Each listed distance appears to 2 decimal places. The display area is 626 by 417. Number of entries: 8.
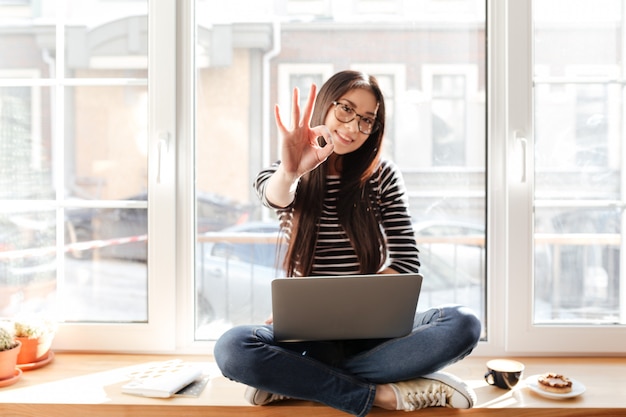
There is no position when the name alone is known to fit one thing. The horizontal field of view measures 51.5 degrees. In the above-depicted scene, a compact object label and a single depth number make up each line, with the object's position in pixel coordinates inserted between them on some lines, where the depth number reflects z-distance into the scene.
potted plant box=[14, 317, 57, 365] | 1.99
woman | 1.70
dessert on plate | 1.79
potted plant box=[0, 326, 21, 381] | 1.86
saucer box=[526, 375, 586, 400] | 1.77
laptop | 1.65
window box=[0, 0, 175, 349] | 2.22
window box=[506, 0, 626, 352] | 2.16
